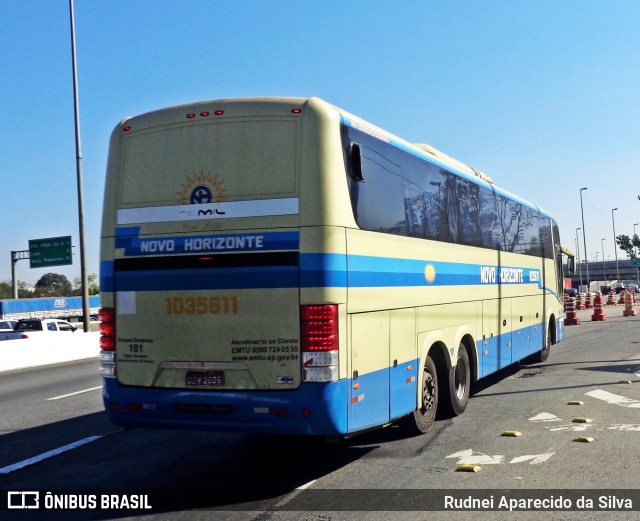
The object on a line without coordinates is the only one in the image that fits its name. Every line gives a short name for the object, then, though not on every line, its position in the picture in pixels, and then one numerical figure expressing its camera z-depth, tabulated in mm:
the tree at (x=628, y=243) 111250
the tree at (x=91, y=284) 122763
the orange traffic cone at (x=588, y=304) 47931
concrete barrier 20516
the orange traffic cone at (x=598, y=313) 32984
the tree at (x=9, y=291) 126838
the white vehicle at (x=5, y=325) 34906
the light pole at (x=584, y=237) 78975
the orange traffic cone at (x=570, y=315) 31150
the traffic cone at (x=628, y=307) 36000
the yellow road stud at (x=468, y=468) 6898
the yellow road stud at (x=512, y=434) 8453
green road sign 52156
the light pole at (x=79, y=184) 26531
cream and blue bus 6457
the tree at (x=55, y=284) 147850
